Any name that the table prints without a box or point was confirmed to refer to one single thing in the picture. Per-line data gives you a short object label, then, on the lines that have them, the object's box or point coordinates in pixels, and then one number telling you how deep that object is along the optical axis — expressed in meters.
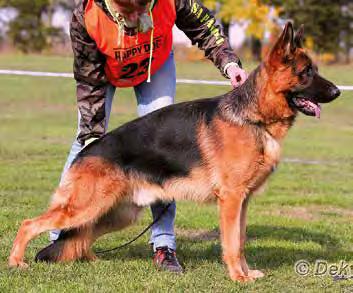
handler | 5.16
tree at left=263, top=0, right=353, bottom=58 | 40.69
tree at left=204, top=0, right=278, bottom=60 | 38.06
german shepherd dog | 4.92
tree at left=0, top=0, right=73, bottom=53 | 41.94
